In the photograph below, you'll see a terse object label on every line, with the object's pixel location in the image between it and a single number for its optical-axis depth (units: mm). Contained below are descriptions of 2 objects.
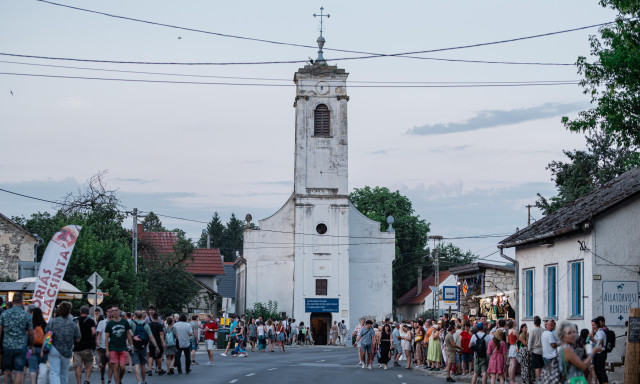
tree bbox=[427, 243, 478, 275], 102000
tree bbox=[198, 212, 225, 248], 144275
